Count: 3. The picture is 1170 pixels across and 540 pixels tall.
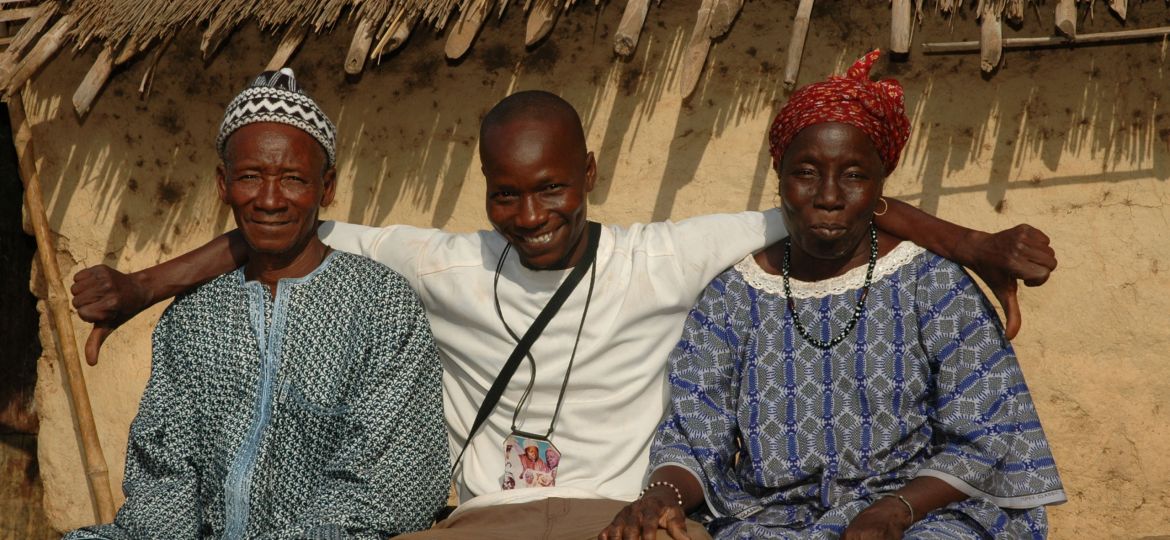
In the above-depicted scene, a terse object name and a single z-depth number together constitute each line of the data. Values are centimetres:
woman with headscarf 320
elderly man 339
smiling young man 347
